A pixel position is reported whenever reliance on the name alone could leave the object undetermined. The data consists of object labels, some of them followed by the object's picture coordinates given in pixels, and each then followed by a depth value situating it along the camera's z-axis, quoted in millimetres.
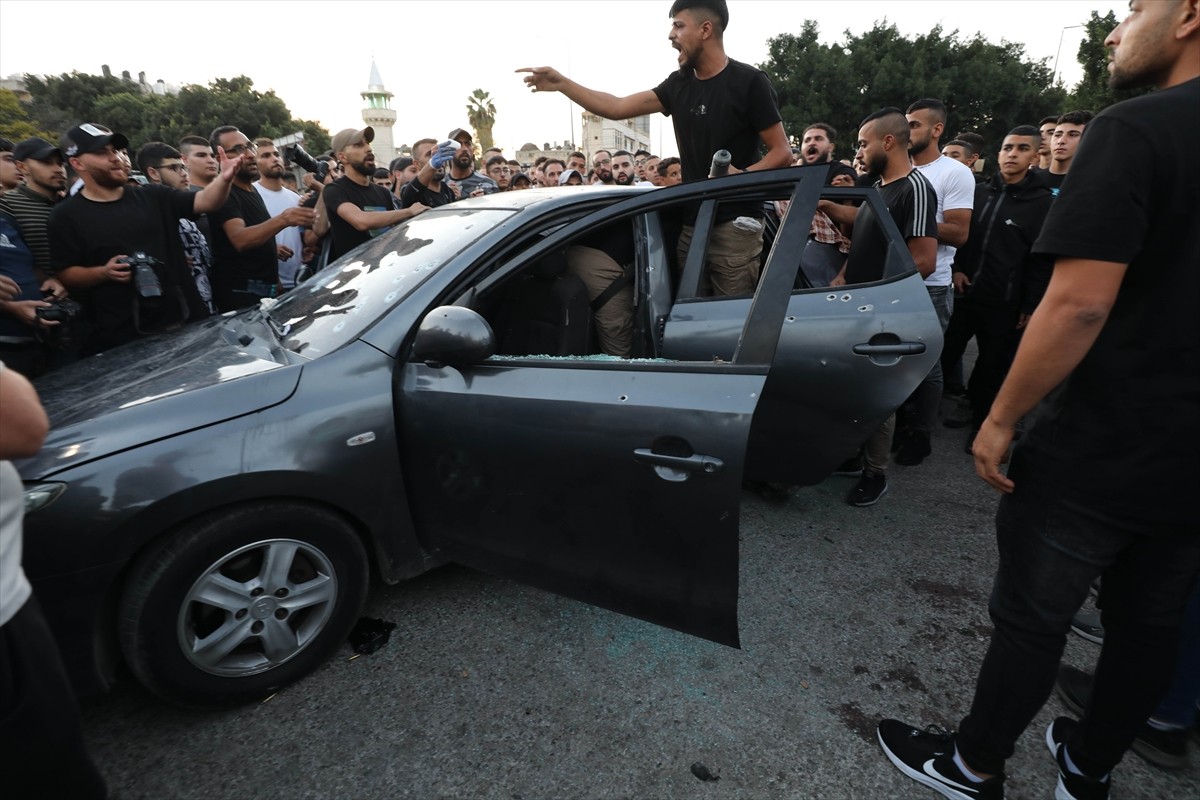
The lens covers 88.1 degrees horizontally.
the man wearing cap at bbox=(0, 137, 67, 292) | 3586
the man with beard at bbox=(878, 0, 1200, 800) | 1158
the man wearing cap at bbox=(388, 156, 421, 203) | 6859
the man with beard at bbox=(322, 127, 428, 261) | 4184
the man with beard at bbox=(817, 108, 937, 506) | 2928
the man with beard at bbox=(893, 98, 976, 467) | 3734
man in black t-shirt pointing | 3088
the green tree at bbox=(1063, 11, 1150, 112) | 17469
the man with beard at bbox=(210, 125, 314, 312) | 3943
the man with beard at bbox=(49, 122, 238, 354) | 3182
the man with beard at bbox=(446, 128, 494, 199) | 5824
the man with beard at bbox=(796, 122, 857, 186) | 5043
